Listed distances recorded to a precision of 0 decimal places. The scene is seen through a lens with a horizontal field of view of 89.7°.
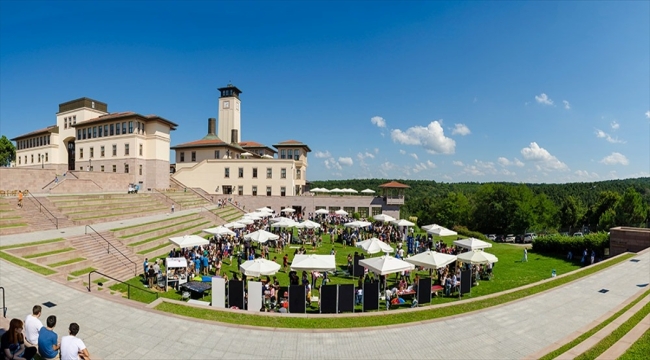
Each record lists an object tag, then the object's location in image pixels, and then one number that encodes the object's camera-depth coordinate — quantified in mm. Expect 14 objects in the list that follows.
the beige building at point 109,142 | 46875
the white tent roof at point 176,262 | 16705
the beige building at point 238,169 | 55281
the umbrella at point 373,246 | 20894
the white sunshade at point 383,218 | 34906
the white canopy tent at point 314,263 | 15867
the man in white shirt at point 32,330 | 7426
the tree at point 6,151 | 70812
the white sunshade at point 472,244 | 21300
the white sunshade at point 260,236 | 23341
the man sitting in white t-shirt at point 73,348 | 6699
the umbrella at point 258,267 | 14906
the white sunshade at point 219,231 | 23828
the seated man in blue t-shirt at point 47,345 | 7090
